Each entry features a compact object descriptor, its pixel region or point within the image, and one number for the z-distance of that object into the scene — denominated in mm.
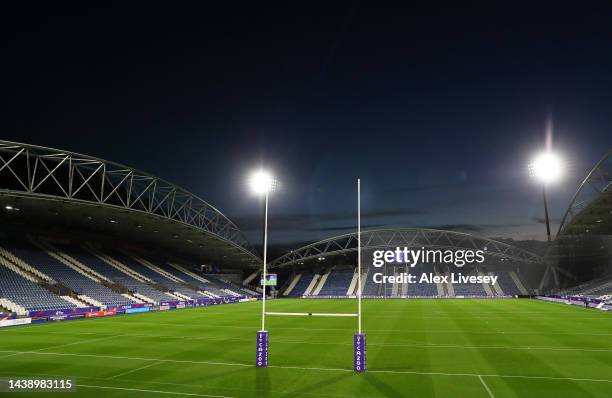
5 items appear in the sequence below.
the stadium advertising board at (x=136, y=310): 42369
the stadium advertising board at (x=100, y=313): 37531
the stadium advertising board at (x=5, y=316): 30641
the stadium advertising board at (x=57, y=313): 33562
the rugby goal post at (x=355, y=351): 14351
